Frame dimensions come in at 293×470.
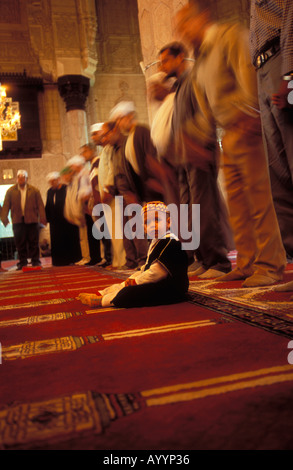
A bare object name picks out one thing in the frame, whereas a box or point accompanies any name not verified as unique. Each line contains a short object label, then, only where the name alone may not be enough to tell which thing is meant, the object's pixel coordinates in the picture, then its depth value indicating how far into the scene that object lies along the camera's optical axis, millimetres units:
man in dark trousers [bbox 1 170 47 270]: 6332
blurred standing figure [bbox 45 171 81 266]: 6516
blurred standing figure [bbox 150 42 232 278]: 2812
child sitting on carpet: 1792
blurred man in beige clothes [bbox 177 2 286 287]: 2225
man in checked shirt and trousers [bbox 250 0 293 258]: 1521
